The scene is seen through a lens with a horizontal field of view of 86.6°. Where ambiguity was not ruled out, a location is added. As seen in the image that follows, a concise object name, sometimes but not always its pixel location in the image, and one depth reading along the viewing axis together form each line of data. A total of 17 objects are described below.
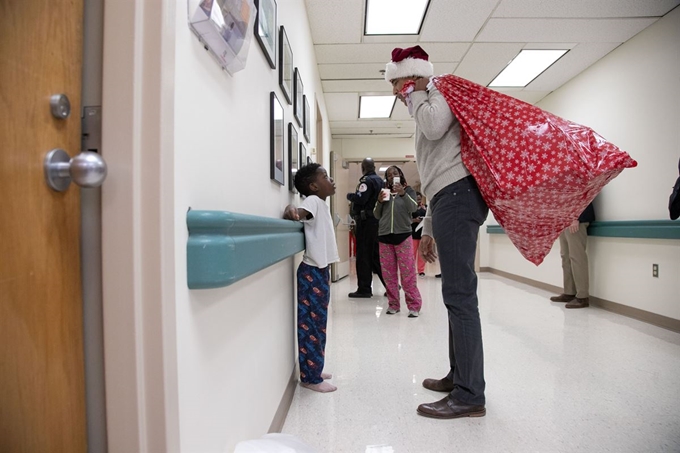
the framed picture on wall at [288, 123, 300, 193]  1.80
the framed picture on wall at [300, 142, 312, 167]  2.31
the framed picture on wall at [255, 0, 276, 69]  1.20
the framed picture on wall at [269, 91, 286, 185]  1.39
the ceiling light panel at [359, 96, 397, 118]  5.26
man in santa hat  1.47
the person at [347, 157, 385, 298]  3.90
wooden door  0.45
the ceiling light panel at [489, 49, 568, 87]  3.83
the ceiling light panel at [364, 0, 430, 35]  2.98
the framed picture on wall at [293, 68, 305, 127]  2.10
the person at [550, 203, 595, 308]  3.68
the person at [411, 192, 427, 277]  5.80
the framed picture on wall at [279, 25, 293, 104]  1.65
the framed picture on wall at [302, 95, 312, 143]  2.55
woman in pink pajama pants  3.20
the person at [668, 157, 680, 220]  1.46
